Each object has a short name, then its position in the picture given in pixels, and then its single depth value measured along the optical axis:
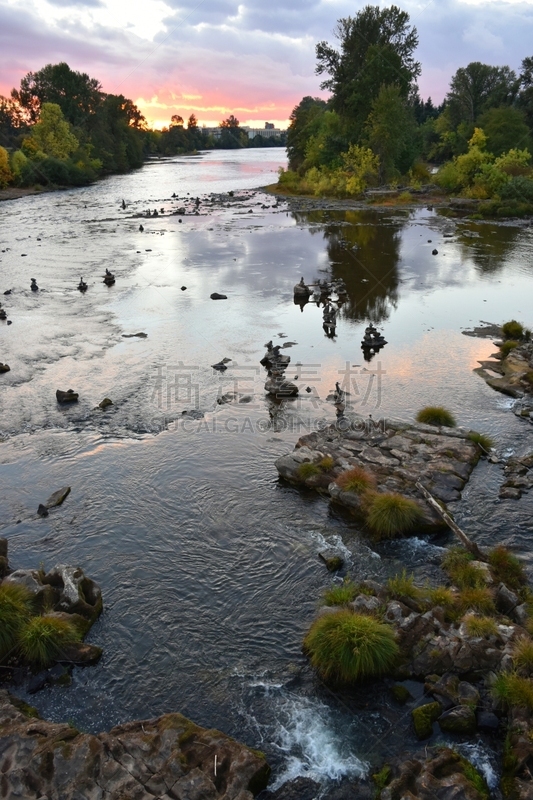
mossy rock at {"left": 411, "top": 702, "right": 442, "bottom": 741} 12.52
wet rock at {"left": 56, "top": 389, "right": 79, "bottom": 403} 28.48
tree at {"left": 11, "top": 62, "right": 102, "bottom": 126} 172.25
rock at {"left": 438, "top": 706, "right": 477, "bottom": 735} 12.52
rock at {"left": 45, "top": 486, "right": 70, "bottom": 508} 20.94
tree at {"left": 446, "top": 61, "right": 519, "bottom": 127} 138.38
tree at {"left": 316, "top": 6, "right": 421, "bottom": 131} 106.88
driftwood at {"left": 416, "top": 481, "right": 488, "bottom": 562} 17.77
